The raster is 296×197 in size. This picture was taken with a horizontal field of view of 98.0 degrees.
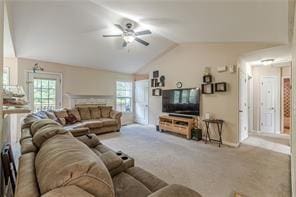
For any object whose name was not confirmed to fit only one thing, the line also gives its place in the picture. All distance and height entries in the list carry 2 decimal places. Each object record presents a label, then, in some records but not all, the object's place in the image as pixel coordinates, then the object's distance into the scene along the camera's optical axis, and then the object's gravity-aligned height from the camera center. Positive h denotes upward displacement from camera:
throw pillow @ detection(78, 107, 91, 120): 4.28 -0.48
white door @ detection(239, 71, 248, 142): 3.46 -0.18
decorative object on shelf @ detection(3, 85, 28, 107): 1.50 +0.00
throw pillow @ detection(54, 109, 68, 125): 3.62 -0.48
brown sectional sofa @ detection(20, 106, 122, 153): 3.60 -0.61
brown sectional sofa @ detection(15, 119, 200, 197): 0.58 -0.38
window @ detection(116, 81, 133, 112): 5.50 +0.13
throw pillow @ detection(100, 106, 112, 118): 4.64 -0.45
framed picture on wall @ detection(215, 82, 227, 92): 3.43 +0.33
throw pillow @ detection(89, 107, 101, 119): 4.47 -0.47
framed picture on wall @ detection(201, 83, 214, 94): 3.64 +0.31
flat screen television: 3.89 -0.07
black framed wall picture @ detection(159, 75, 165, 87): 4.79 +0.69
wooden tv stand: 3.84 -0.81
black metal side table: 3.39 -0.64
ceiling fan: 2.87 +1.49
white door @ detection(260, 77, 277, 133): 4.48 -0.14
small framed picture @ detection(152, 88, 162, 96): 4.90 +0.27
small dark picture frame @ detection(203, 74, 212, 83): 3.67 +0.60
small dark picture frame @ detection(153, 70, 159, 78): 4.97 +0.98
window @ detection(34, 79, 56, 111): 3.93 +0.15
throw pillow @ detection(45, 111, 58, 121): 3.38 -0.43
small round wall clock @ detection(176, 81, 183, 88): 4.34 +0.51
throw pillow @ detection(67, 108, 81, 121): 4.02 -0.43
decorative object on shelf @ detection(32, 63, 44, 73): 3.85 +0.94
